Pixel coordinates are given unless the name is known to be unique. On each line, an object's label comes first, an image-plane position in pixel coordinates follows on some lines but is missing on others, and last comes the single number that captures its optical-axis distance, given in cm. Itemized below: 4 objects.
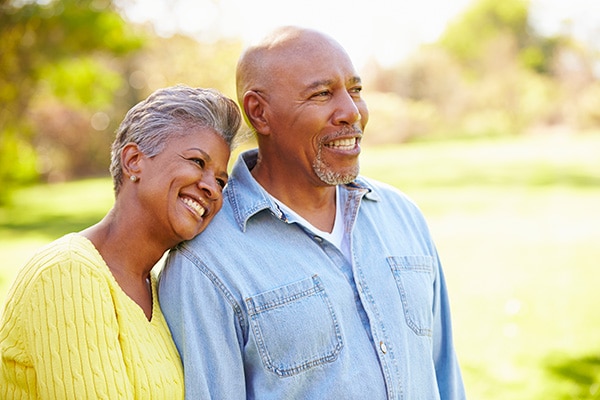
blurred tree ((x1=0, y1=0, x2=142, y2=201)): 1309
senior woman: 185
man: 215
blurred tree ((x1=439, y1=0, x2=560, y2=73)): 5162
